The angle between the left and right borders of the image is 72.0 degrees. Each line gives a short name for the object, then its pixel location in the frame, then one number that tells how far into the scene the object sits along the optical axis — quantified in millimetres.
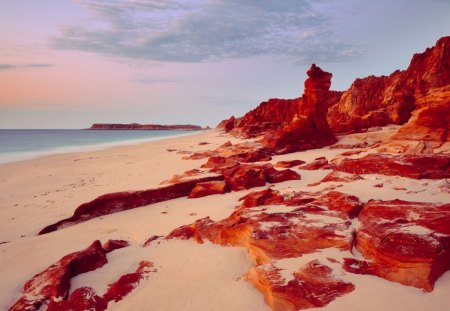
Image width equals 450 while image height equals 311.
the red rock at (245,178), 10484
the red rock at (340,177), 8805
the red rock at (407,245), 3957
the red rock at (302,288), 3814
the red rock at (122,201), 9359
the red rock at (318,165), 12320
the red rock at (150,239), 6619
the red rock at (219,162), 14314
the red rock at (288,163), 13883
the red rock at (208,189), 10391
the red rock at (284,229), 4883
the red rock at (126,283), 4750
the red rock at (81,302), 4477
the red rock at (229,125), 80662
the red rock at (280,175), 10891
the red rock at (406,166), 7934
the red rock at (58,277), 4797
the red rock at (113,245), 6529
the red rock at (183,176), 11700
